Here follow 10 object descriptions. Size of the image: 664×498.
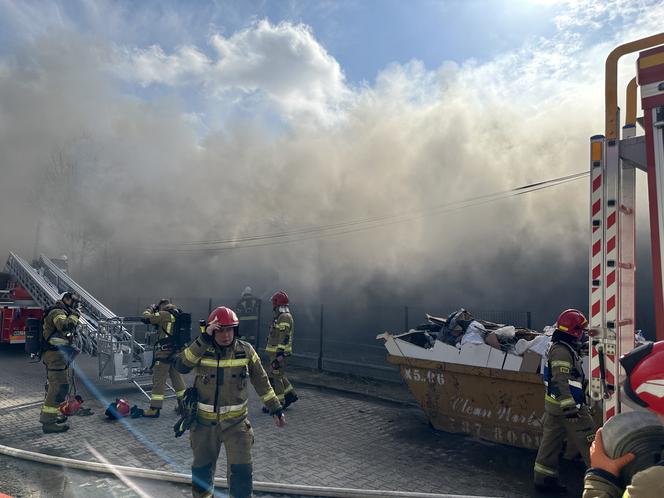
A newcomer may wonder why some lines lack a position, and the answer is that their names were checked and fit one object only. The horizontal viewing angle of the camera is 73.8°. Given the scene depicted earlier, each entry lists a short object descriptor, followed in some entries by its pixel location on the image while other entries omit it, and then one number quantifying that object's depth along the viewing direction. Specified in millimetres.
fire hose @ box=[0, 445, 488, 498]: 4051
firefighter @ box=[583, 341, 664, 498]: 1371
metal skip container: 5289
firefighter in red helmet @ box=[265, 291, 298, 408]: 7309
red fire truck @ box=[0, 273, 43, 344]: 11531
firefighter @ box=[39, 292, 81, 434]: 6027
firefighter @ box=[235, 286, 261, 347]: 13172
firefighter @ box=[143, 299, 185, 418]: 6883
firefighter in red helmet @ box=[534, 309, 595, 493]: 4211
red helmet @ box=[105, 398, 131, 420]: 6414
